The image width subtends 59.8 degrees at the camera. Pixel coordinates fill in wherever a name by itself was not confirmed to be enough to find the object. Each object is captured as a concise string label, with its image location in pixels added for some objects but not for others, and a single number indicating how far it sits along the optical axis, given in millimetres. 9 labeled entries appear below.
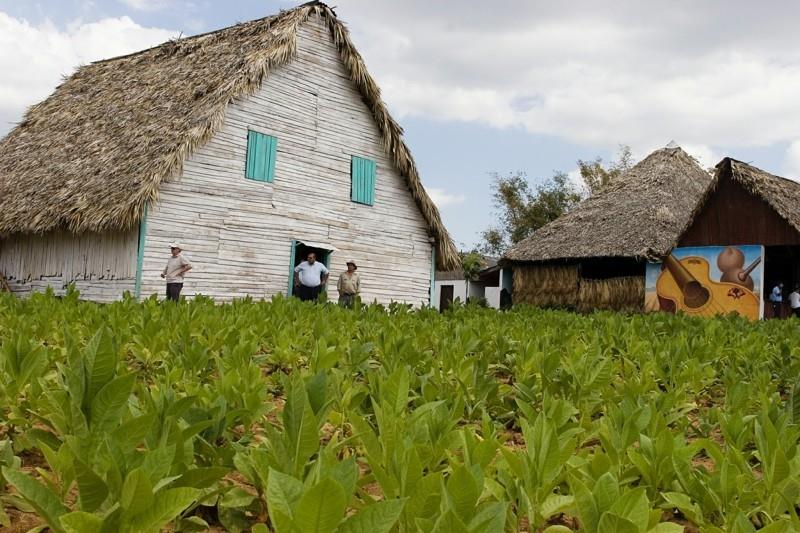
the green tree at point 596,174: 51156
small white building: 35778
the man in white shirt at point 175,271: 12284
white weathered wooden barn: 13445
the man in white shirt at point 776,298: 21484
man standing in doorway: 13500
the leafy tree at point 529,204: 49406
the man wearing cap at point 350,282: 13461
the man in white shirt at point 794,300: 20516
